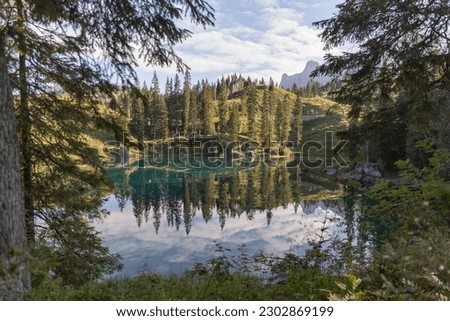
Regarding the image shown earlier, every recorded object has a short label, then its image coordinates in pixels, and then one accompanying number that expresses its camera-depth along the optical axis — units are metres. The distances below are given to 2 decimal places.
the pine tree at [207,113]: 81.00
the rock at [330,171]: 50.74
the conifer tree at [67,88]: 4.45
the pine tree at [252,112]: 84.25
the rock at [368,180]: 38.03
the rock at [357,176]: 42.38
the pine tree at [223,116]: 84.25
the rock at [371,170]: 40.01
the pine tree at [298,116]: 83.94
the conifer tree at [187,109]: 82.88
